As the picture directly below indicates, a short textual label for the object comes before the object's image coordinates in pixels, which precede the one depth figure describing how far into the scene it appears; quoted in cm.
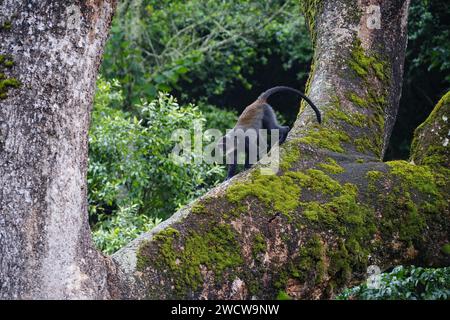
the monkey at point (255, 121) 1102
